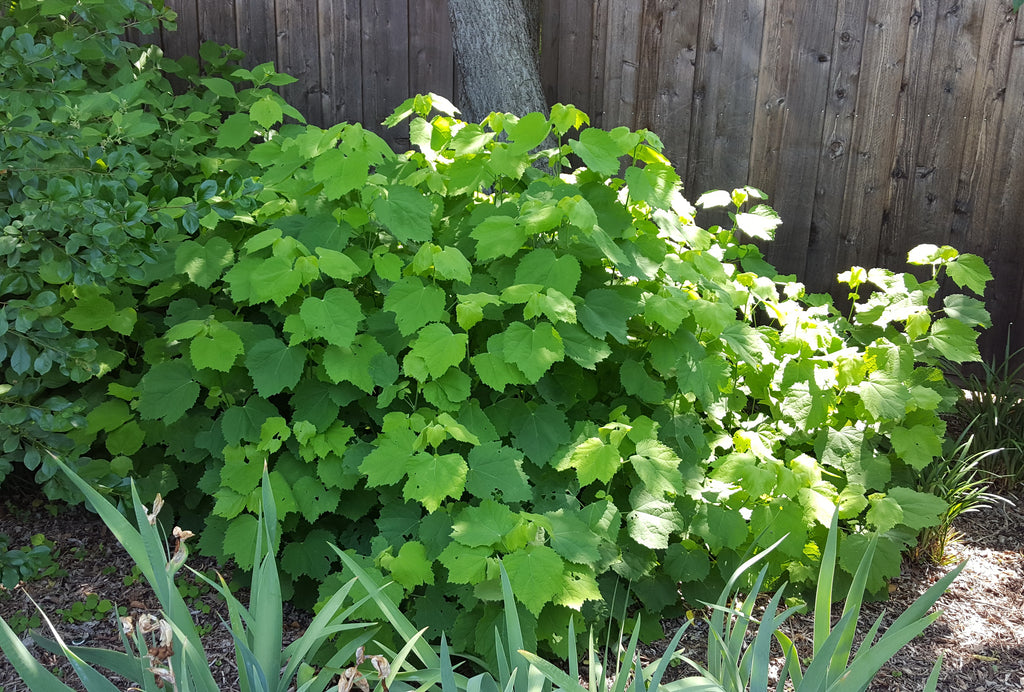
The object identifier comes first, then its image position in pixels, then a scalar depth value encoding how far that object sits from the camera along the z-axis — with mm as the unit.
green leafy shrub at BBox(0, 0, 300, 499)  2045
